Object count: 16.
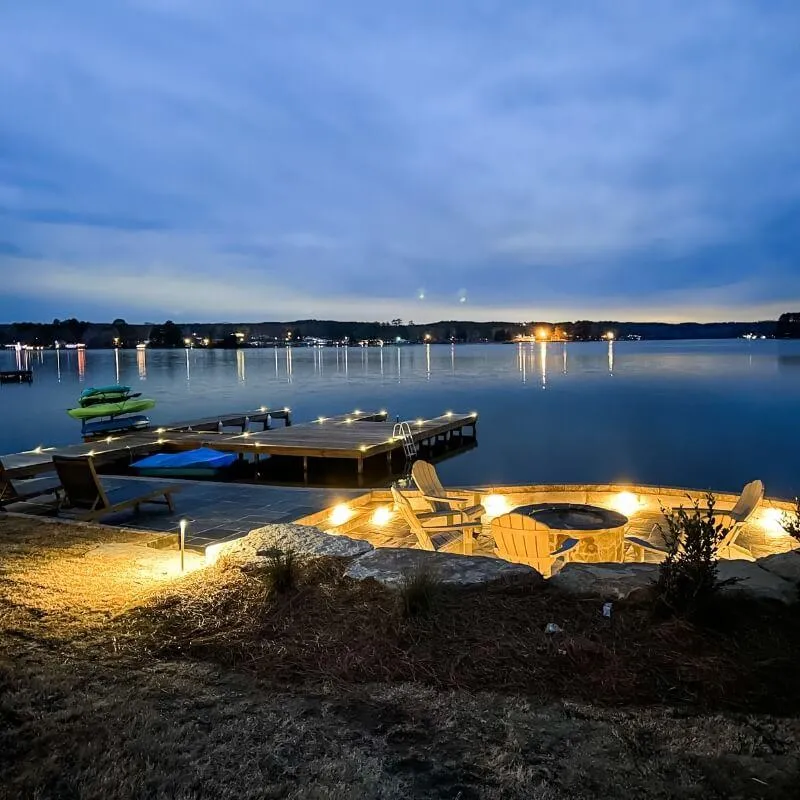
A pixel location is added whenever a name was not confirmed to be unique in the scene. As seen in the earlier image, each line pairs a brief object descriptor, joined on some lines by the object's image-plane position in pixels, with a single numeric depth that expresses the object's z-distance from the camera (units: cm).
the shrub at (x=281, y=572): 396
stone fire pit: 549
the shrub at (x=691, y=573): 329
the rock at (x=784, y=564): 382
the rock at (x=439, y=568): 404
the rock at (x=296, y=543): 457
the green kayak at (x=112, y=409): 2255
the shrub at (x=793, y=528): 366
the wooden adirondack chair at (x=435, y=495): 695
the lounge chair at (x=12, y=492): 779
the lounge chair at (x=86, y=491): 716
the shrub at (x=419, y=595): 350
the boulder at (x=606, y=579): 371
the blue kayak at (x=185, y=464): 1545
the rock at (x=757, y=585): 356
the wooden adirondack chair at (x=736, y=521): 594
